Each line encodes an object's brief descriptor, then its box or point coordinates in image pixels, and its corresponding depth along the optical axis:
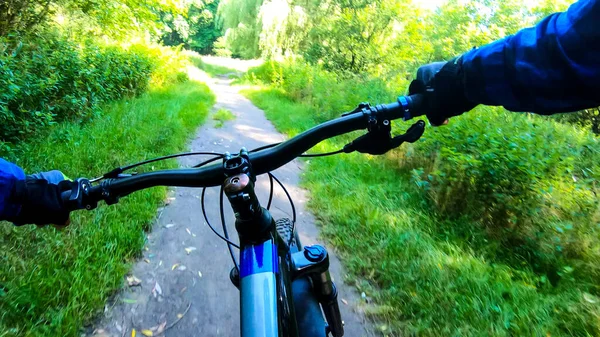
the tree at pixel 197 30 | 42.88
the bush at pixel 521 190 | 3.24
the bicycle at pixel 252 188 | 0.99
